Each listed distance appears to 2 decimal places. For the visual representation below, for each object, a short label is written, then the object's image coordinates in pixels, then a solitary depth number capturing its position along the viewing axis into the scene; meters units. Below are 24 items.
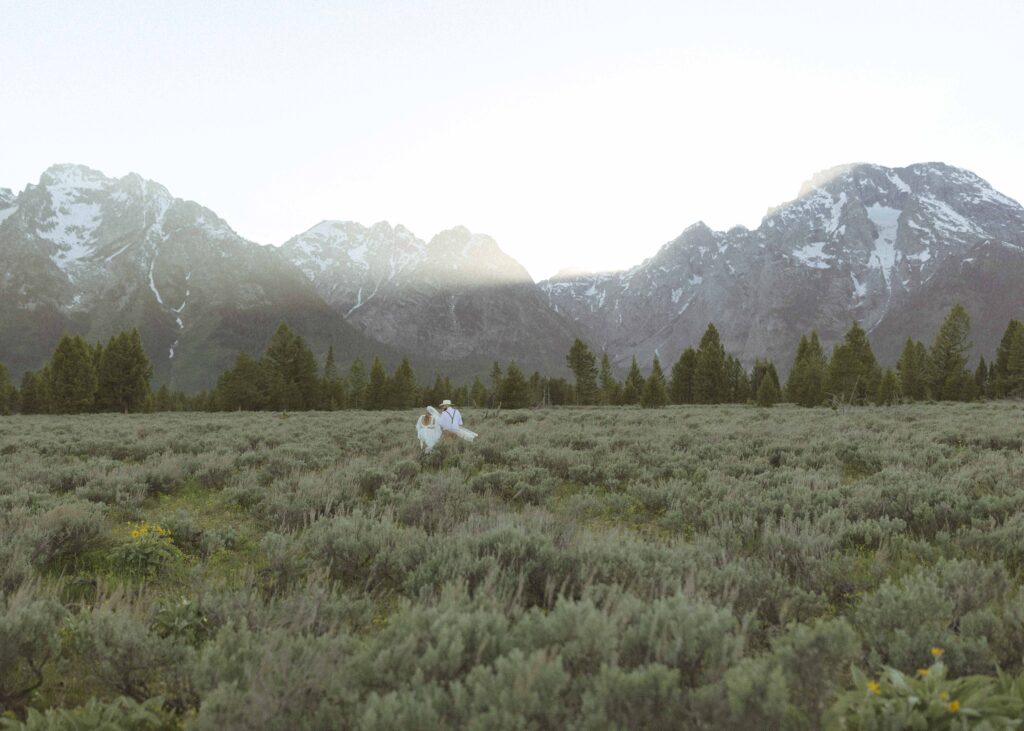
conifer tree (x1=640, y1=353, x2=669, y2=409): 59.81
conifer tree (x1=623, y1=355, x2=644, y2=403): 74.75
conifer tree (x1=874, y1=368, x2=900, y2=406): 53.86
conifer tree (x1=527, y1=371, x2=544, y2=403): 80.14
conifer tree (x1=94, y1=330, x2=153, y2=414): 49.88
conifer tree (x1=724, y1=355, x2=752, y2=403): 71.44
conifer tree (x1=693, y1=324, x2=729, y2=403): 65.81
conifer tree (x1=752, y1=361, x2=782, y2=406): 57.12
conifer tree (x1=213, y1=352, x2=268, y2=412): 56.78
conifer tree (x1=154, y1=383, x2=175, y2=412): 76.38
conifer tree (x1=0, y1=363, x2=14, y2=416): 63.26
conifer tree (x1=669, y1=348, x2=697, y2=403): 68.38
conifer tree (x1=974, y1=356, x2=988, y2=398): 61.56
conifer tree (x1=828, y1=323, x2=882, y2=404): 55.72
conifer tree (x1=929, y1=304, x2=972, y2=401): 57.22
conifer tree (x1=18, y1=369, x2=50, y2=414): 50.31
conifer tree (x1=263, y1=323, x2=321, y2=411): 57.88
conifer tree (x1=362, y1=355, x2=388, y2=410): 69.25
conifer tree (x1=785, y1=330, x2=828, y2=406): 58.25
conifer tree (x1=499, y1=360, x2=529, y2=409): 66.69
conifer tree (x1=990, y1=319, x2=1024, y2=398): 58.38
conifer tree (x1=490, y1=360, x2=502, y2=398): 84.84
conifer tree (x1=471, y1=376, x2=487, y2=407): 85.50
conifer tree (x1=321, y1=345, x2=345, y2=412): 64.50
